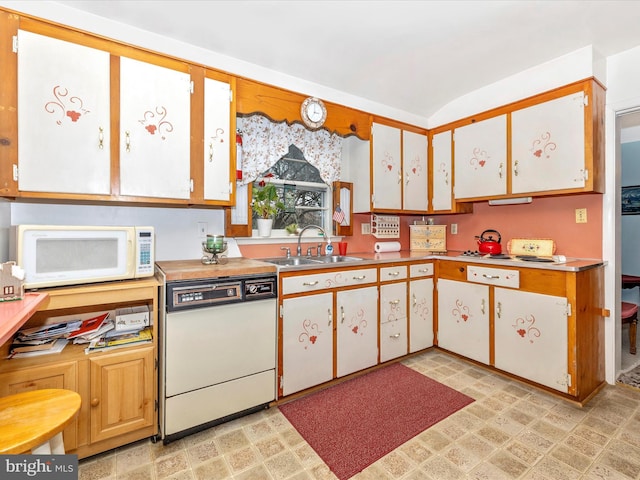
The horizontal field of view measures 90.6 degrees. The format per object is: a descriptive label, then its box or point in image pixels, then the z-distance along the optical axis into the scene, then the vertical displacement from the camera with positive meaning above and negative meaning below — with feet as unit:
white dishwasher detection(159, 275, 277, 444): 5.80 -2.16
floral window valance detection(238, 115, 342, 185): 8.46 +2.81
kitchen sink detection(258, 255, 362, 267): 8.96 -0.54
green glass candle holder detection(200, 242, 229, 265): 6.95 -0.32
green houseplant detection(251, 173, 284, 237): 8.71 +1.01
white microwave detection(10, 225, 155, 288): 4.86 -0.19
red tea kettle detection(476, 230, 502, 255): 9.36 -0.16
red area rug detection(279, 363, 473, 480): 5.69 -3.70
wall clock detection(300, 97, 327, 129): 8.45 +3.51
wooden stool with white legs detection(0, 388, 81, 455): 3.05 -1.88
